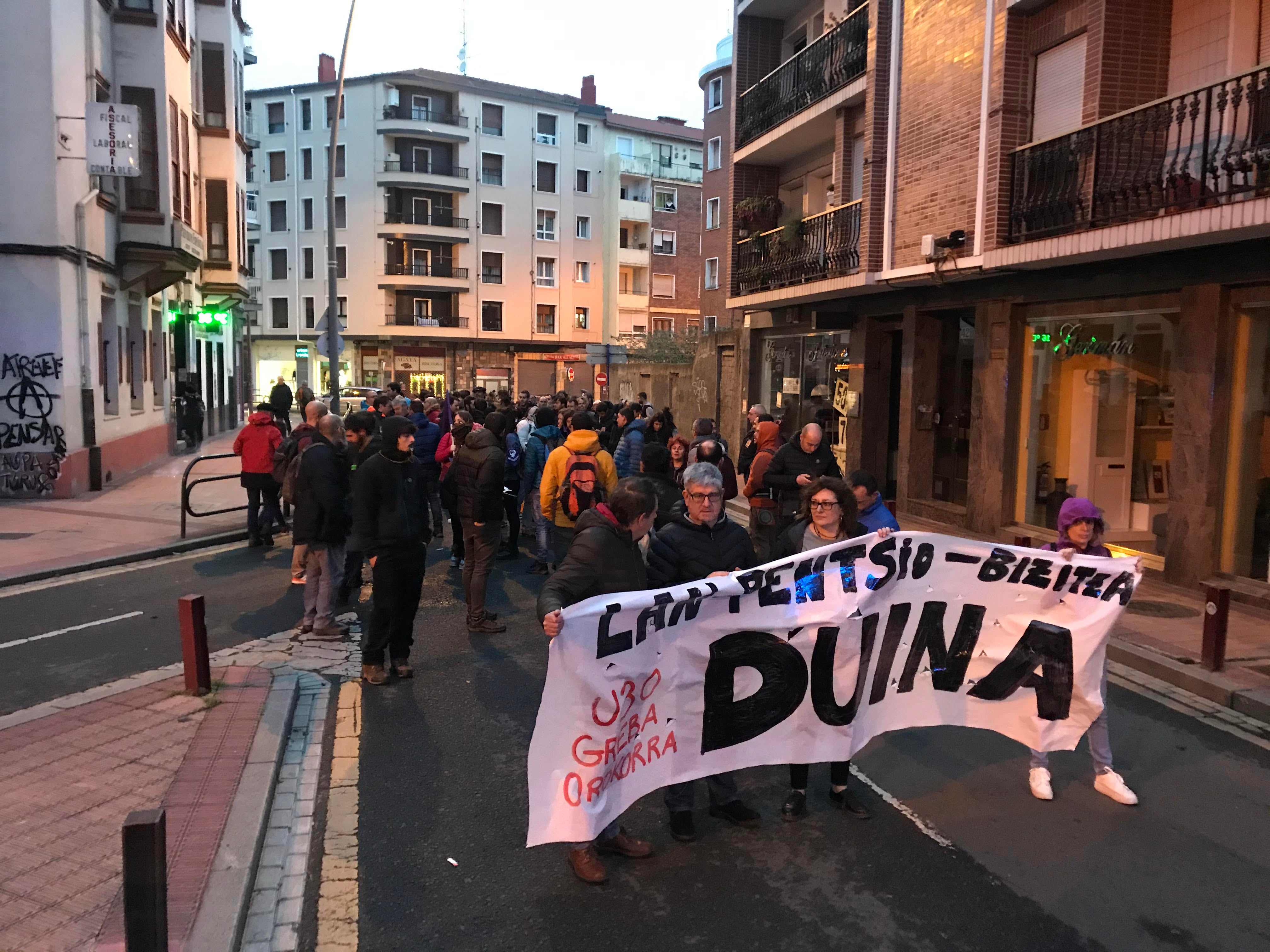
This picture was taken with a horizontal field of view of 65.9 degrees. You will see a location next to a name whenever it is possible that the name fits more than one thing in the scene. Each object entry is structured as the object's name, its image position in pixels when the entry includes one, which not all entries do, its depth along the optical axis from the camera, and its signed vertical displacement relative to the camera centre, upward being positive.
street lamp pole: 20.70 +2.03
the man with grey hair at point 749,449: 11.50 -0.75
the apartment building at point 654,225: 59.47 +9.85
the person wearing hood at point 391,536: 6.92 -1.10
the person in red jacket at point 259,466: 12.25 -1.09
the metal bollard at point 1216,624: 7.25 -1.71
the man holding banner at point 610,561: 4.42 -0.82
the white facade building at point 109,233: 15.76 +2.75
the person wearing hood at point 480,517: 8.49 -1.17
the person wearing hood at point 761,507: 9.74 -1.21
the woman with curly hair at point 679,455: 10.34 -0.75
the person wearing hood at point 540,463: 10.57 -0.89
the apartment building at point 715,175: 38.44 +8.42
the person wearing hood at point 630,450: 11.82 -0.80
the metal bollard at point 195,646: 6.38 -1.76
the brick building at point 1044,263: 10.30 +1.61
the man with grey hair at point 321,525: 8.11 -1.20
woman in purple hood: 5.14 -1.77
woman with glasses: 4.99 -0.77
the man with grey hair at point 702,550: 4.79 -0.81
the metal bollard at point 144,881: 2.96 -1.53
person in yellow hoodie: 8.48 -0.87
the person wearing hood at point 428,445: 12.22 -0.80
